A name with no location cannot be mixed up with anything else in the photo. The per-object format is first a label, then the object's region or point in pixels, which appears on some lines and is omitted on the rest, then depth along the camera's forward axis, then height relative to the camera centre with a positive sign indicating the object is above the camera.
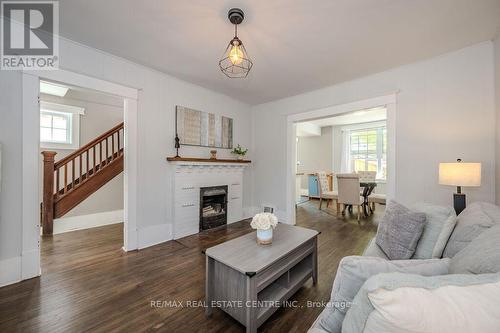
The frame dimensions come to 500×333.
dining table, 4.86 -0.59
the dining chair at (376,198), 4.76 -0.75
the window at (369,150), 6.50 +0.56
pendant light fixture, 1.78 +1.38
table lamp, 2.02 -0.09
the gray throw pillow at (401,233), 1.55 -0.52
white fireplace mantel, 3.35 -0.35
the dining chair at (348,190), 4.48 -0.51
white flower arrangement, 1.78 -0.48
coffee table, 1.43 -0.84
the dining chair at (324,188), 5.28 -0.58
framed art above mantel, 3.49 +0.71
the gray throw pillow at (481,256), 0.81 -0.38
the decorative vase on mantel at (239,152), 4.33 +0.31
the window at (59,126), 3.90 +0.79
